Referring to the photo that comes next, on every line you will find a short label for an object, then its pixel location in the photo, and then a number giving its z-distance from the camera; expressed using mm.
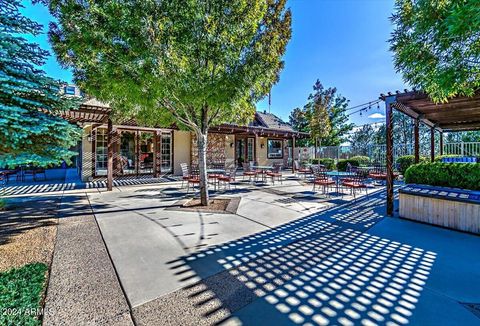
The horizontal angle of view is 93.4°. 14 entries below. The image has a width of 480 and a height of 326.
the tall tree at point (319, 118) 16594
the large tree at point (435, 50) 3139
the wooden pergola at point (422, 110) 5492
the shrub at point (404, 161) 12523
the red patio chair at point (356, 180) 8324
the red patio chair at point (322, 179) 7490
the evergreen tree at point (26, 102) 3213
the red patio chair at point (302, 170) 11359
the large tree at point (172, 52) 4449
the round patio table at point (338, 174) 8321
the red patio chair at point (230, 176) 8619
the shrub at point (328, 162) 16908
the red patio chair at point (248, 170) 11041
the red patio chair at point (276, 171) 10305
